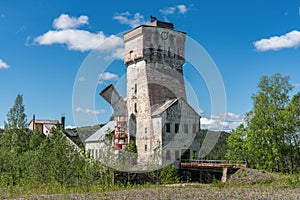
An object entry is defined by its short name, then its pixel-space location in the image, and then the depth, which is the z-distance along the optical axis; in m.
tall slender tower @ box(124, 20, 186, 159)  44.84
